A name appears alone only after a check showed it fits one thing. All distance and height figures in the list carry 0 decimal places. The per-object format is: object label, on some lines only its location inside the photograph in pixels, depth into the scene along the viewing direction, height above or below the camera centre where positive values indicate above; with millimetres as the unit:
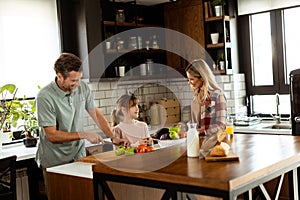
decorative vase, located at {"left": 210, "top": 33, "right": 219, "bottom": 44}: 5105 +530
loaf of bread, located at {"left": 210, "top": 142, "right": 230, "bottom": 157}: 2174 -349
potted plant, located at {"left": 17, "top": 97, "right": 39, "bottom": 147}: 4160 -296
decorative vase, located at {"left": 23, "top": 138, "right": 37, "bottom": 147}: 4142 -490
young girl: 3799 -351
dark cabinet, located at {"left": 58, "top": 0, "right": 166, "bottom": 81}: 4641 +597
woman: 2889 -130
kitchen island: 1799 -408
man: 3131 -203
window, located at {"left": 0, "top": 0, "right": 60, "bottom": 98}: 4352 +506
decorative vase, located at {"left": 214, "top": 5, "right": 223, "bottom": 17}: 5035 +839
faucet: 4859 -343
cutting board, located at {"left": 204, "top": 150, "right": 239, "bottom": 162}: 2143 -379
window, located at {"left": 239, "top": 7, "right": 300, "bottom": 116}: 4984 +293
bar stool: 3041 -612
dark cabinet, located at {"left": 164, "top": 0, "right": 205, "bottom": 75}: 5246 +698
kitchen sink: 4698 -514
